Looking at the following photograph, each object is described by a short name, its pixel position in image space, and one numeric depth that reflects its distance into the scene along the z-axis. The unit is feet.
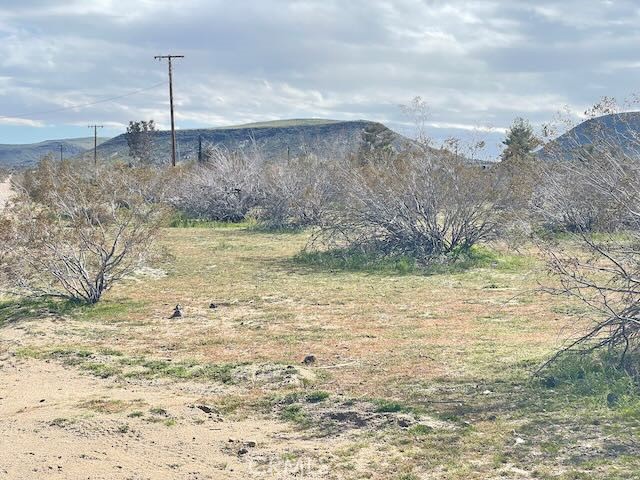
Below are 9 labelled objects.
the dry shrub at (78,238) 39.45
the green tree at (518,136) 99.54
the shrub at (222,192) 101.24
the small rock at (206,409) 22.59
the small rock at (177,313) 37.36
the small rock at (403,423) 20.60
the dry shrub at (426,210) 55.98
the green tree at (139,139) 219.82
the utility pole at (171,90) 138.62
